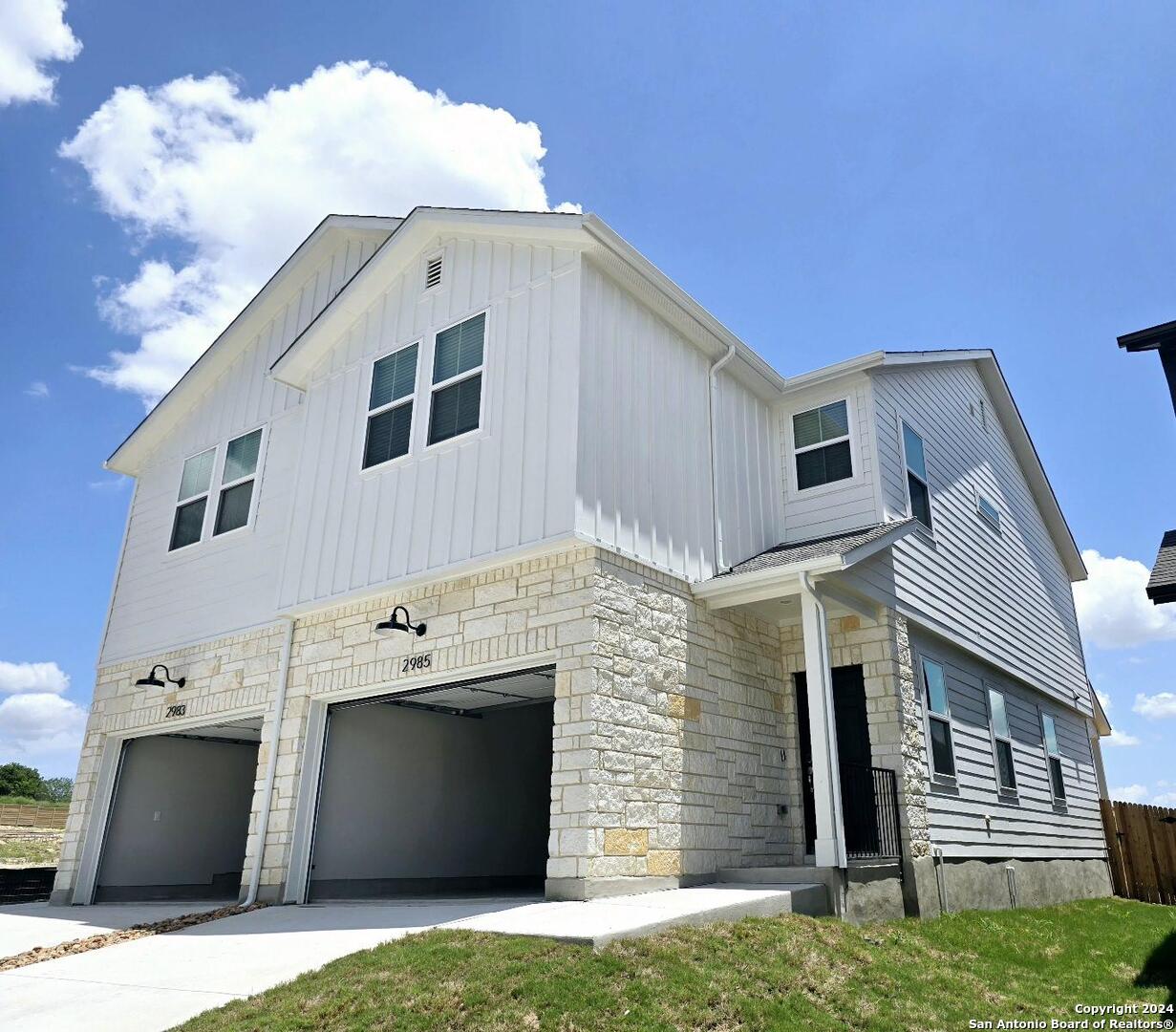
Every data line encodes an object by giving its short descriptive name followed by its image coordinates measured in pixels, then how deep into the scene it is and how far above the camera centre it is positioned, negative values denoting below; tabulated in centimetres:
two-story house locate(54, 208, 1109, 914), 888 +256
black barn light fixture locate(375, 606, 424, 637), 966 +220
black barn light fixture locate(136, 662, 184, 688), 1277 +211
